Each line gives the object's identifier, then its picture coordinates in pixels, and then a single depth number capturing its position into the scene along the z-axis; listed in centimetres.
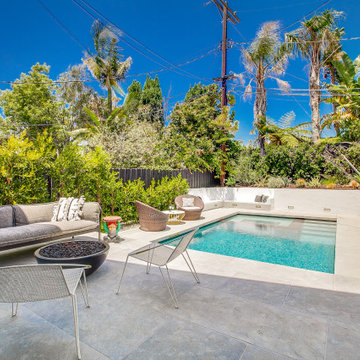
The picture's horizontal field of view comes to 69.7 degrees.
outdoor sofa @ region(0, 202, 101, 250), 389
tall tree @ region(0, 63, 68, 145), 1944
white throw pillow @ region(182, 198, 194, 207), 868
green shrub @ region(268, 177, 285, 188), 1235
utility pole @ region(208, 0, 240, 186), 1311
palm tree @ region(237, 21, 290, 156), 1373
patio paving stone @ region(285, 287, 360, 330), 254
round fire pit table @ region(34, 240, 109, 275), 313
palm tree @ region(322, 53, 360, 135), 1331
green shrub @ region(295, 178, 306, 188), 1199
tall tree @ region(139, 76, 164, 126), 2461
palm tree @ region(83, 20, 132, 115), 1755
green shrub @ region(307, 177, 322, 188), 1174
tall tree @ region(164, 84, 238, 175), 1248
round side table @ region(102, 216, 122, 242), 541
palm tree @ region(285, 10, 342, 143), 1381
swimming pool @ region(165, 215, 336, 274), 527
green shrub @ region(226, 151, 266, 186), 1341
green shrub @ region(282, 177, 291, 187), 1265
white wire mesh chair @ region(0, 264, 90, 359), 191
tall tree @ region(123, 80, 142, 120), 2016
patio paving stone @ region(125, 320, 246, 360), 196
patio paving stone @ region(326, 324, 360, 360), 196
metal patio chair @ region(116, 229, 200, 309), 293
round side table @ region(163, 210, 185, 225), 759
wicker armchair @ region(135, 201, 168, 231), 639
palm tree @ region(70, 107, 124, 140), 1642
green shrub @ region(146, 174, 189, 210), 811
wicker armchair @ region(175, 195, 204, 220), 830
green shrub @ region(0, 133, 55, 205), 496
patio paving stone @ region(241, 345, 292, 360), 194
